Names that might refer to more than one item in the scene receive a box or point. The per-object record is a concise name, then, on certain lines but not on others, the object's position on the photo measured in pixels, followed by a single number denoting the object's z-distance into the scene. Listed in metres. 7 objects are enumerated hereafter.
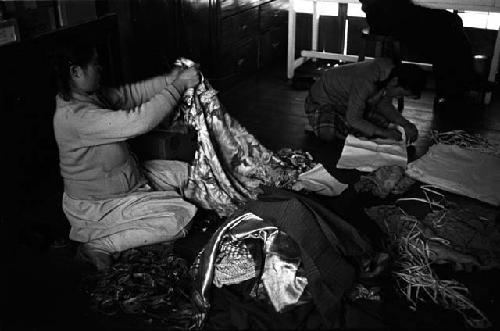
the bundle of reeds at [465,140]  3.51
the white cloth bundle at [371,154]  3.32
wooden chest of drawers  4.39
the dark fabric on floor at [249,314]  1.99
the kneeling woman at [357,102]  3.52
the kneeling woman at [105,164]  2.29
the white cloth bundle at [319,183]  3.03
